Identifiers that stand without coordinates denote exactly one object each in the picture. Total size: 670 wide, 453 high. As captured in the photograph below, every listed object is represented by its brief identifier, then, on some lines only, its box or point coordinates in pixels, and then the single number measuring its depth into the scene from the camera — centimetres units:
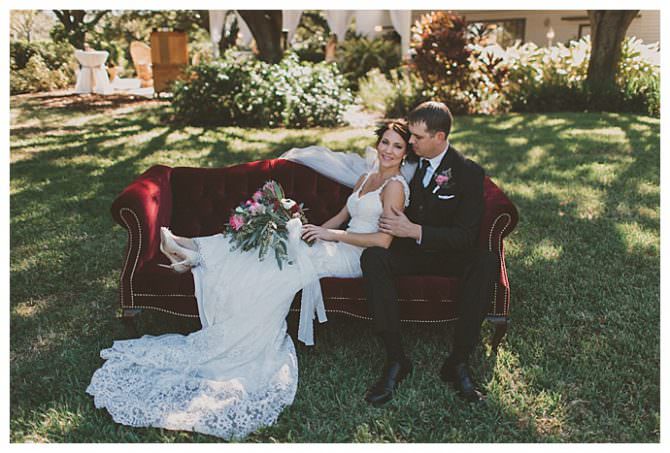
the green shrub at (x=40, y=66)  1703
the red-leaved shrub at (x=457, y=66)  1148
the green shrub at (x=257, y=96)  1053
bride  309
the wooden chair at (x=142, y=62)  2019
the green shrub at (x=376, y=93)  1201
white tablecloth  1630
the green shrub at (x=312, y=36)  2092
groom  337
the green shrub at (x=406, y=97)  1149
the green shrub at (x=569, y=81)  1145
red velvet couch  359
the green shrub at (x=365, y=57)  1552
